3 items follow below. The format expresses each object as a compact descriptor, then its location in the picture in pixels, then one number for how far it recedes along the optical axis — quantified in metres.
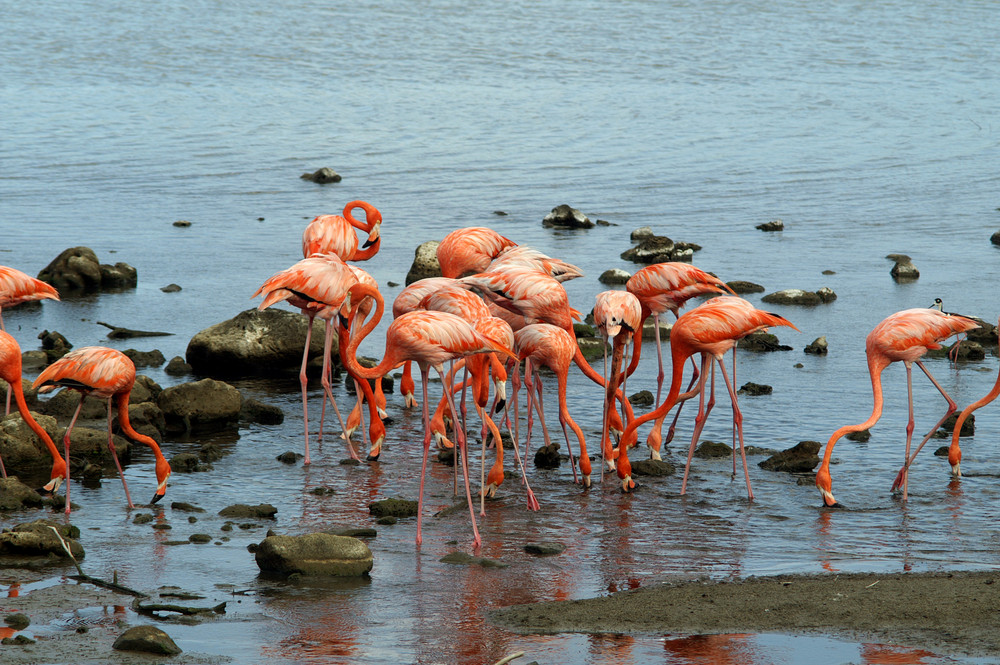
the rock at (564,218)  32.81
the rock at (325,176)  39.25
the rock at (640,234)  31.11
